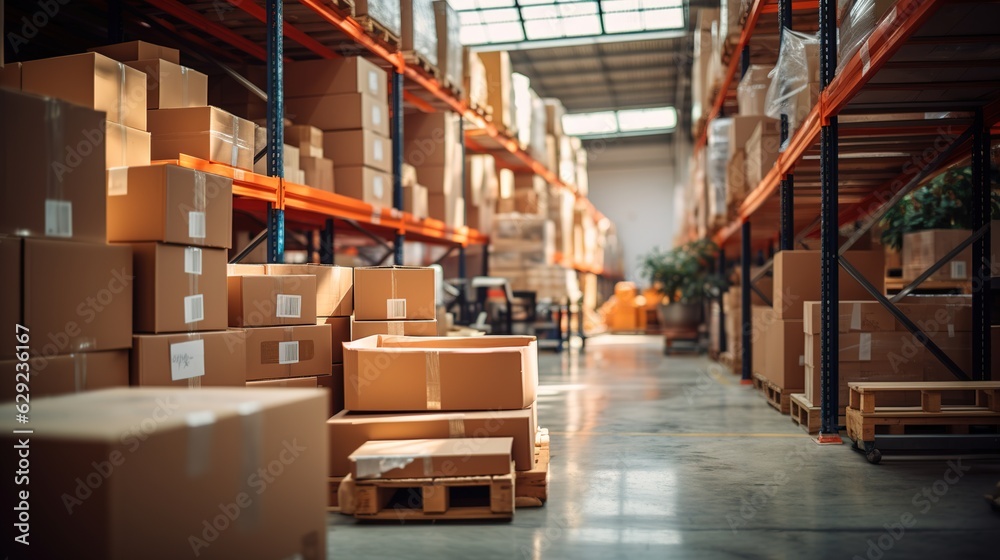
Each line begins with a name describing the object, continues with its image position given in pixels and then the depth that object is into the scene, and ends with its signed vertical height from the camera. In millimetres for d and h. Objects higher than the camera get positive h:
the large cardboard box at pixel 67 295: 2781 -33
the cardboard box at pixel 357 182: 7609 +1009
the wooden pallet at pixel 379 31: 7387 +2503
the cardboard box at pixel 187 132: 5391 +1065
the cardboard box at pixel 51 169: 2730 +431
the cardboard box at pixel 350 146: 7562 +1350
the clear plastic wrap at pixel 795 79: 6180 +1680
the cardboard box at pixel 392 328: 5402 -307
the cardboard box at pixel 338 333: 5258 -332
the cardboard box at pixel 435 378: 4043 -491
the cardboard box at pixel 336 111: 7535 +1707
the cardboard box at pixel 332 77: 7535 +2048
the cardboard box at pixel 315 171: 7145 +1049
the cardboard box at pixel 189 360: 3383 -349
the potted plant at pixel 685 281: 13258 +32
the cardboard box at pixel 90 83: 4531 +1208
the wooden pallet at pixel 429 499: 3523 -983
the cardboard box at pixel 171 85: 5273 +1400
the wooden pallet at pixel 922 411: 4719 -802
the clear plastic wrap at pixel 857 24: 4422 +1541
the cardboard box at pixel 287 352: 4531 -404
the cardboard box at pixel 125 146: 4514 +836
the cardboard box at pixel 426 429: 3916 -734
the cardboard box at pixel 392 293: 5430 -60
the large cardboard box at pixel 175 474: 2123 -542
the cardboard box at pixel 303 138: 7129 +1355
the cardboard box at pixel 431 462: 3547 -816
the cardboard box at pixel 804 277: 6492 +46
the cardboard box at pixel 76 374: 2863 -344
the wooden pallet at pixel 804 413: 5582 -982
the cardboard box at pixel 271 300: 4469 -91
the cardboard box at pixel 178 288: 3443 -13
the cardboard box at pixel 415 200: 8953 +981
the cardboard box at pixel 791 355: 6547 -612
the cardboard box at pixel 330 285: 5072 -3
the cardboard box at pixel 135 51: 5297 +1608
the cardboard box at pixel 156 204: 3482 +369
